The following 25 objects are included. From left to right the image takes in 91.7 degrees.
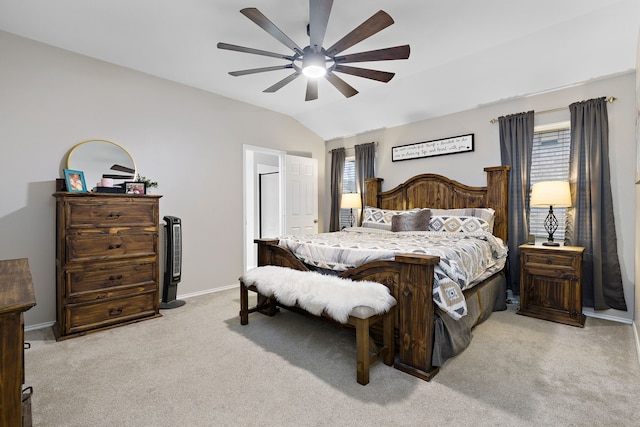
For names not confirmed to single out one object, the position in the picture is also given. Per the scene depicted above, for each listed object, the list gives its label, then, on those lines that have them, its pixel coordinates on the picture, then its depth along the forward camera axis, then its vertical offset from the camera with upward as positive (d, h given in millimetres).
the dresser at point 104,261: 2793 -462
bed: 2109 -701
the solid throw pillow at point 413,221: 3863 -129
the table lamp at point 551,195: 3090 +149
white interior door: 5195 +290
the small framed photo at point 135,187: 3256 +271
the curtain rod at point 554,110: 3109 +1119
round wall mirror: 3252 +566
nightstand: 2986 -739
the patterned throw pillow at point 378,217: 4250 -86
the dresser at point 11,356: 1001 -466
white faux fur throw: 2094 -606
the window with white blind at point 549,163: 3504 +538
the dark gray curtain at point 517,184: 3627 +313
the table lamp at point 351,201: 5090 +168
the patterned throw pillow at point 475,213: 3615 -31
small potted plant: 3508 +362
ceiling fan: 2033 +1248
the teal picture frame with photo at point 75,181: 3045 +325
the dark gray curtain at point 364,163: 5188 +822
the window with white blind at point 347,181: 5652 +557
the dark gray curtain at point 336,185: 5582 +471
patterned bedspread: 2172 -356
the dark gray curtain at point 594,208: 3096 +14
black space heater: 3629 -555
